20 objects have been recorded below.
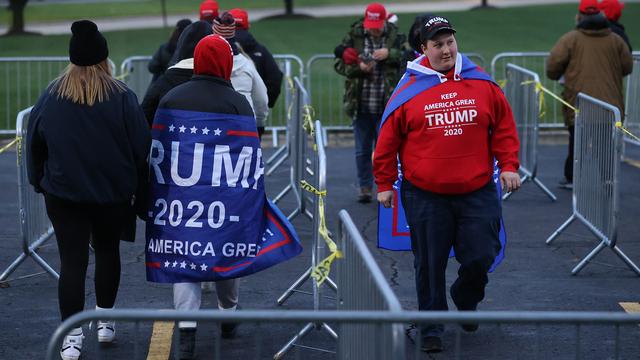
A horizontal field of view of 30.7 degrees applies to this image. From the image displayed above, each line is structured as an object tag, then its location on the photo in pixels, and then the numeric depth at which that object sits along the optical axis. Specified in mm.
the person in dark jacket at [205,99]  6180
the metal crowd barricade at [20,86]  15166
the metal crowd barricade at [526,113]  11453
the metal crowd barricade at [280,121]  12552
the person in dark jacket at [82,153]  6125
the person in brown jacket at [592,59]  11141
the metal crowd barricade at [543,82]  14945
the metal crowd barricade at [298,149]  9406
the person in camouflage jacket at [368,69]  10734
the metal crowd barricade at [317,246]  6318
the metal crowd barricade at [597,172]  8258
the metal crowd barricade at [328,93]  15116
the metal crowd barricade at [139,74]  13837
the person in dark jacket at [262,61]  10352
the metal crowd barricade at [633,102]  13703
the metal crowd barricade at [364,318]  3678
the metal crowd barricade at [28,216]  7941
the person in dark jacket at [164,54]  10305
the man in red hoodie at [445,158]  6262
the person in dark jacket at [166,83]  6883
